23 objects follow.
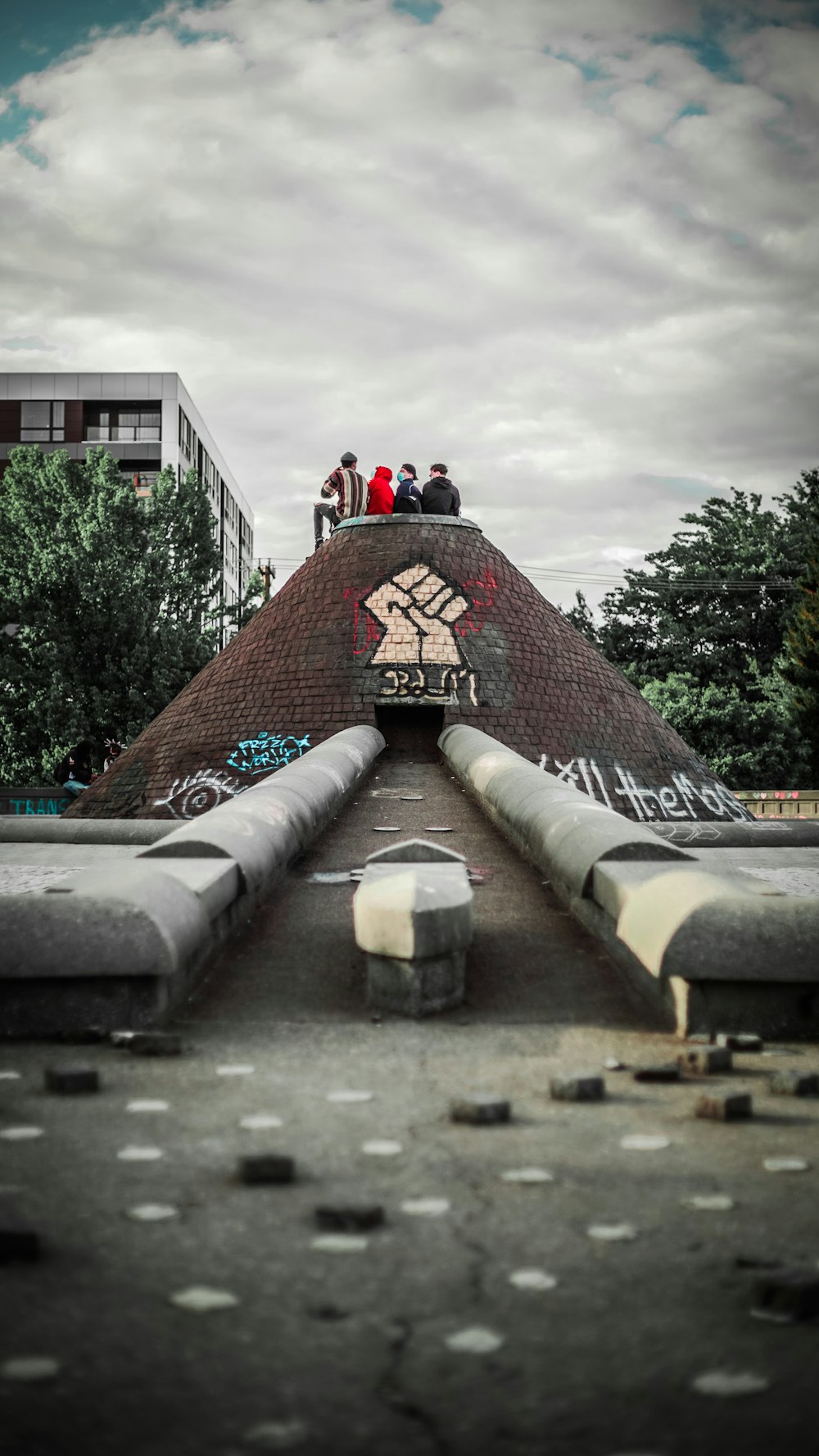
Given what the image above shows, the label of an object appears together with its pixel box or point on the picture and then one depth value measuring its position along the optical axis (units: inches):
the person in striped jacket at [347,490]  647.8
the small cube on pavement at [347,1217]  104.6
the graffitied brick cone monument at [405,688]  560.1
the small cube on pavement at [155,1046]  164.4
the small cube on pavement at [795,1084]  146.9
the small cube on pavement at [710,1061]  158.1
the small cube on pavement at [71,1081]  145.3
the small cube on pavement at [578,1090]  144.4
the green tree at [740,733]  1360.7
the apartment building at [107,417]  2282.2
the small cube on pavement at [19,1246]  97.3
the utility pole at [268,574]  1370.8
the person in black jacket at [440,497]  631.2
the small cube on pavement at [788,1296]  88.1
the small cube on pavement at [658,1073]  153.6
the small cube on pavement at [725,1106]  136.4
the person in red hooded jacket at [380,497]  643.5
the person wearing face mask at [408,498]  634.2
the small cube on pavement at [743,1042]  168.2
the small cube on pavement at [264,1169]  115.8
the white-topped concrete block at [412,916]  182.9
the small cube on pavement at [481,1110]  133.5
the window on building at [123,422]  2336.4
